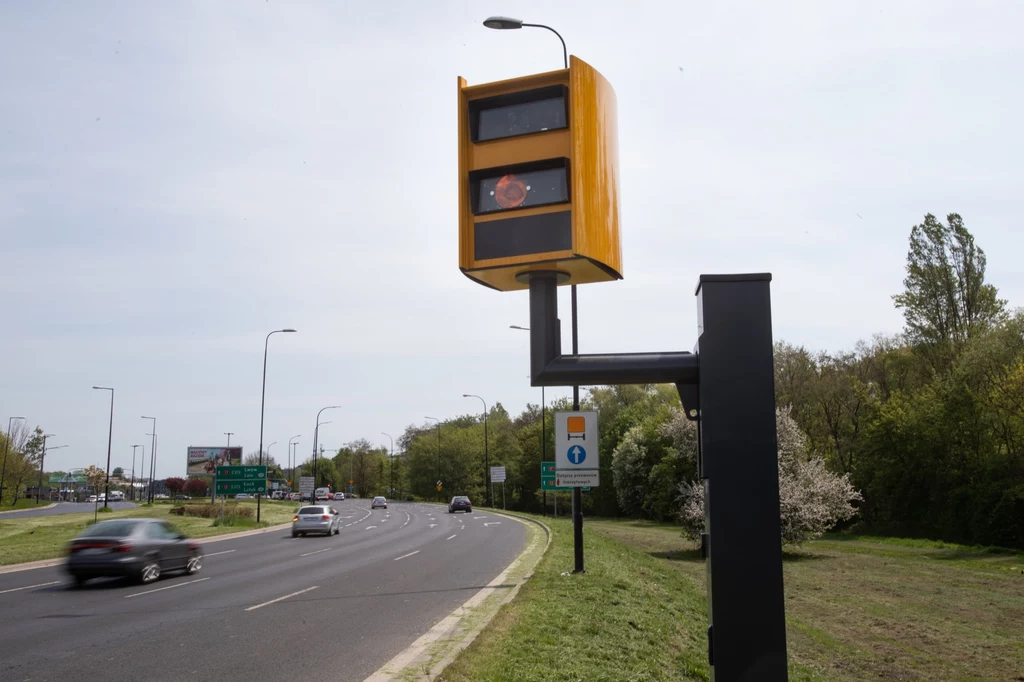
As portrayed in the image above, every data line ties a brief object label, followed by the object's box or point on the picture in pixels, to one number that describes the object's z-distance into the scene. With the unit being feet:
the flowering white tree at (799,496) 102.22
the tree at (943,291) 157.69
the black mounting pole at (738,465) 14.01
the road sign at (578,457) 52.80
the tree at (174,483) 342.23
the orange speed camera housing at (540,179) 15.16
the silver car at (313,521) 124.16
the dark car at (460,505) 221.05
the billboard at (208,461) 167.94
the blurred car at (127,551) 55.47
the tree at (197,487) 412.77
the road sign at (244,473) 153.07
